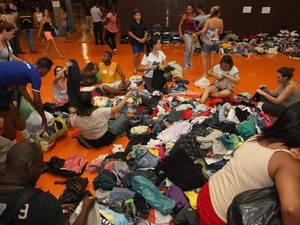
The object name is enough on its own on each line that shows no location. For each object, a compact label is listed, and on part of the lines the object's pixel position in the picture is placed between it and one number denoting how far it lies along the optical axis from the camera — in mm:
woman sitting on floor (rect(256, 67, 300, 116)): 4684
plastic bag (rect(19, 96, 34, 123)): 4531
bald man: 1552
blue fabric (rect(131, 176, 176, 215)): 3047
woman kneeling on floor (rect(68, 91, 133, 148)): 4008
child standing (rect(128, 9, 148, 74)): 7363
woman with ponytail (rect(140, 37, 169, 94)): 6207
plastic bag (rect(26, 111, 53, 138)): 4426
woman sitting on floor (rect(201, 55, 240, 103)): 5629
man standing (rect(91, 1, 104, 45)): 10012
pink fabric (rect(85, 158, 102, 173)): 3926
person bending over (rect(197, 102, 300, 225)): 1447
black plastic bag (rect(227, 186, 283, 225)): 1583
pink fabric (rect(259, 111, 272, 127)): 4602
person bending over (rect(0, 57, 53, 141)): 3691
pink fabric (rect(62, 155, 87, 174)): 3857
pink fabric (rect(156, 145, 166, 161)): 3945
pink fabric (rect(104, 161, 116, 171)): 3682
